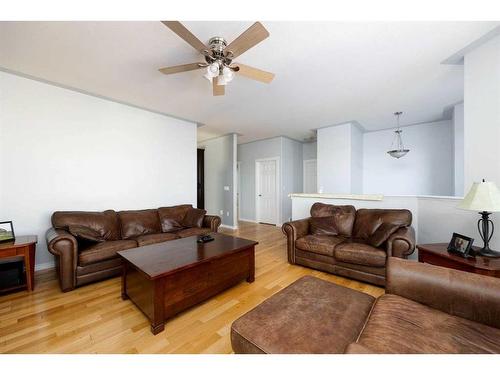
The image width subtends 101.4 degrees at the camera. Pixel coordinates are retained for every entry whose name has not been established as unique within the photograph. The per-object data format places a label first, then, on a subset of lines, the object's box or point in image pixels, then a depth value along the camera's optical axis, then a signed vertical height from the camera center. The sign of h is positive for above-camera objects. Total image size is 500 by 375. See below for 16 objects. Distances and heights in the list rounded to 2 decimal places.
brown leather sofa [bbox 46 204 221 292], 2.18 -0.68
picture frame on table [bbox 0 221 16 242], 2.23 -0.51
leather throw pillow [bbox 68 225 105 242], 2.43 -0.58
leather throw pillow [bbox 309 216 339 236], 2.98 -0.61
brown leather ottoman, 0.94 -0.73
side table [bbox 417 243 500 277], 1.49 -0.62
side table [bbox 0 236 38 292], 2.04 -0.67
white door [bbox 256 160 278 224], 6.02 -0.22
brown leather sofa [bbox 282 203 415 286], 2.28 -0.72
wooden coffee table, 1.61 -0.81
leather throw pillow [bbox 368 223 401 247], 2.35 -0.58
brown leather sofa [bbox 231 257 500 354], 0.94 -0.73
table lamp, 1.60 -0.15
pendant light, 4.92 +1.08
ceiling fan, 1.50 +1.12
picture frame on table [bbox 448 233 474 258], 1.70 -0.54
